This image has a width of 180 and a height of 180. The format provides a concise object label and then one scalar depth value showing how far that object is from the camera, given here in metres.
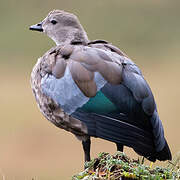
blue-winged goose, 13.20
